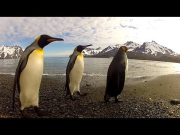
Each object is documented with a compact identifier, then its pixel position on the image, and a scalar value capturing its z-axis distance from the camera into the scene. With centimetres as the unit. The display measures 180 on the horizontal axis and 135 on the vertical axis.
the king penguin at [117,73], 211
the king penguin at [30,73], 160
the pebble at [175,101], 188
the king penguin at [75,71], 214
